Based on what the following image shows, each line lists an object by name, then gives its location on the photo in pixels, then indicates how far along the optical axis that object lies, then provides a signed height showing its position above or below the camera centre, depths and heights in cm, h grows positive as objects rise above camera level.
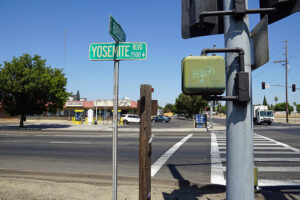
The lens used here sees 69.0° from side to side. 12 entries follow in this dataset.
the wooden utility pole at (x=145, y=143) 348 -56
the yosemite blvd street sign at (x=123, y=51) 309 +81
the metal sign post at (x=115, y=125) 287 -22
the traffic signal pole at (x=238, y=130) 194 -19
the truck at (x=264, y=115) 3259 -99
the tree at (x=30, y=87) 2427 +228
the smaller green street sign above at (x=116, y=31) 285 +107
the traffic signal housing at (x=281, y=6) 195 +94
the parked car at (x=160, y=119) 4659 -232
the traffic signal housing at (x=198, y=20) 222 +94
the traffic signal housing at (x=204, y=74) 182 +29
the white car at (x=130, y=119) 3859 -198
